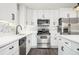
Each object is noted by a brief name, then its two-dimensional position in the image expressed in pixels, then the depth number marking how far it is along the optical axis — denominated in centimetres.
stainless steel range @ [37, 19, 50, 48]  321
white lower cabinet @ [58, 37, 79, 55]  99
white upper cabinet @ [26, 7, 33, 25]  325
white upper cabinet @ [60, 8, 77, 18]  311
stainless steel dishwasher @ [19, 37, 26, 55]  153
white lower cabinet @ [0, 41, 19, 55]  83
